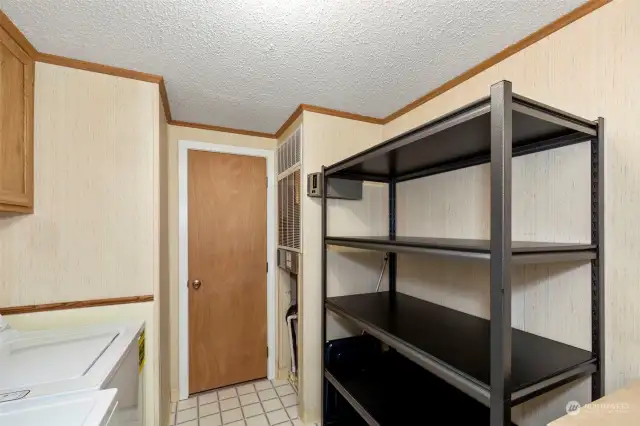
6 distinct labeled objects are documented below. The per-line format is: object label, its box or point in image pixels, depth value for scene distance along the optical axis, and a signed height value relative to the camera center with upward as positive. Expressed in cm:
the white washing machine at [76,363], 92 -55
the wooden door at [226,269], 239 -47
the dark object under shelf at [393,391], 133 -95
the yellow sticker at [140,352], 147 -72
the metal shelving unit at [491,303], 78 -28
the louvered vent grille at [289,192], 214 +18
